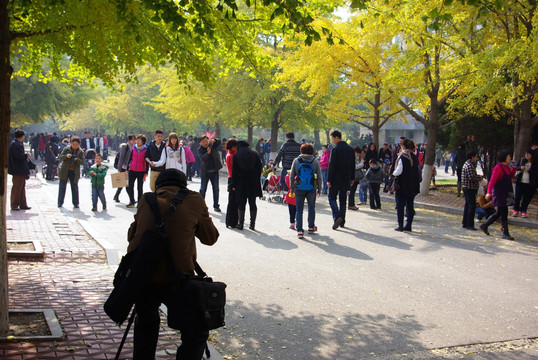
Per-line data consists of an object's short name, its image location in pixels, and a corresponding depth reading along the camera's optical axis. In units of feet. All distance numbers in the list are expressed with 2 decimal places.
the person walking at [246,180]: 40.68
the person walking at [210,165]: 51.00
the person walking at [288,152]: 51.47
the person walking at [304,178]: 38.19
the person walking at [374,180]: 52.80
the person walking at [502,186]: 38.47
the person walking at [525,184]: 49.91
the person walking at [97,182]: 48.67
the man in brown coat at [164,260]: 13.58
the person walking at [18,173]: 46.75
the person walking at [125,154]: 51.67
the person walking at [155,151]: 48.06
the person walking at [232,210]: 41.11
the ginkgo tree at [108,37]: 18.44
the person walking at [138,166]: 50.11
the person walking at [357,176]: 53.06
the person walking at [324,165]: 64.54
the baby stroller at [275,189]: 57.51
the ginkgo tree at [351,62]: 63.57
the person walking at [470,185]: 41.70
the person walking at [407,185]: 40.88
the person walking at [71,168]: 48.70
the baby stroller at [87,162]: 86.43
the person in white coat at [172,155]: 47.42
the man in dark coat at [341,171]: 41.98
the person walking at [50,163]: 82.53
